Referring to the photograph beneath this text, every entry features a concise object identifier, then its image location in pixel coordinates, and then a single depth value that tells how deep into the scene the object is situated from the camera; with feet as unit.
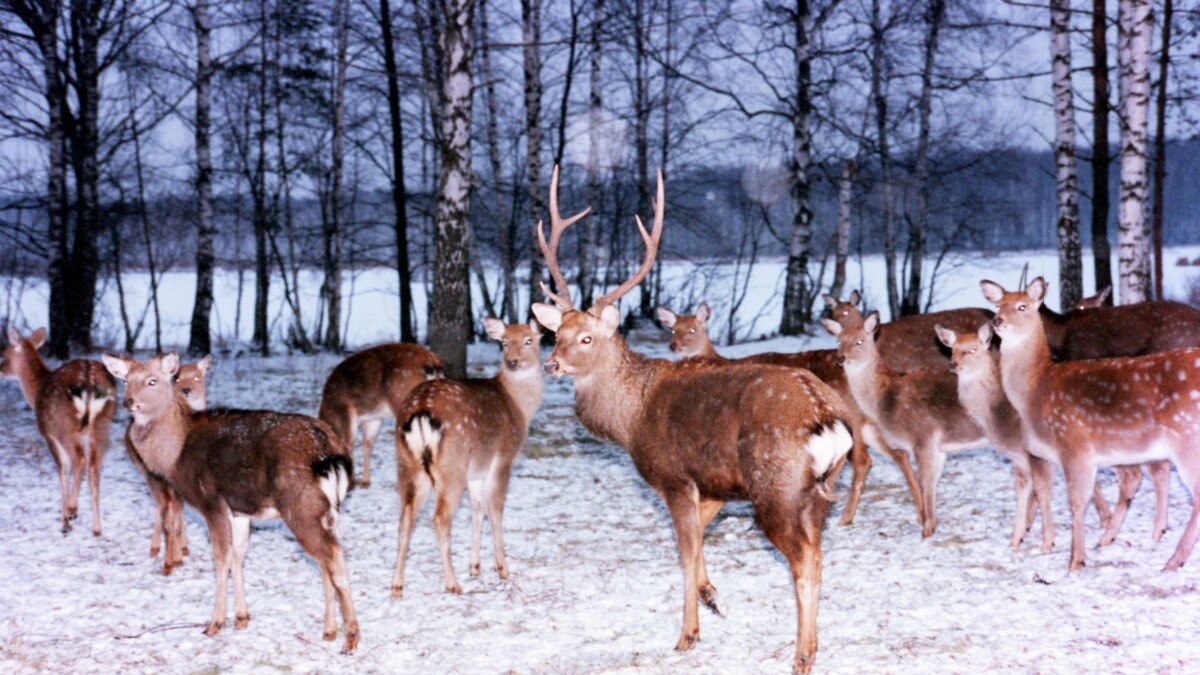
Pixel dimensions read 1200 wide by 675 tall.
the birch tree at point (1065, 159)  44.29
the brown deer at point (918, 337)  33.63
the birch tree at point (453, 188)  38.83
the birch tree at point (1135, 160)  37.83
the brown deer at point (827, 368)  25.08
